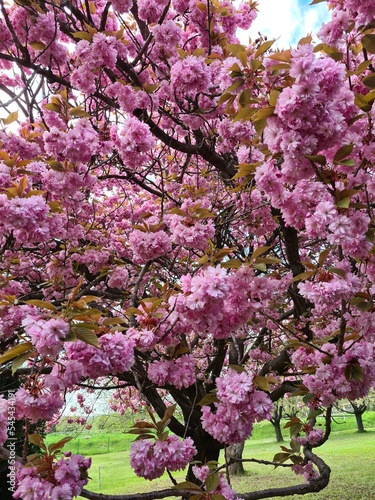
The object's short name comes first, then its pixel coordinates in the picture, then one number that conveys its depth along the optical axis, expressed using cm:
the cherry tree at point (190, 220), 132
